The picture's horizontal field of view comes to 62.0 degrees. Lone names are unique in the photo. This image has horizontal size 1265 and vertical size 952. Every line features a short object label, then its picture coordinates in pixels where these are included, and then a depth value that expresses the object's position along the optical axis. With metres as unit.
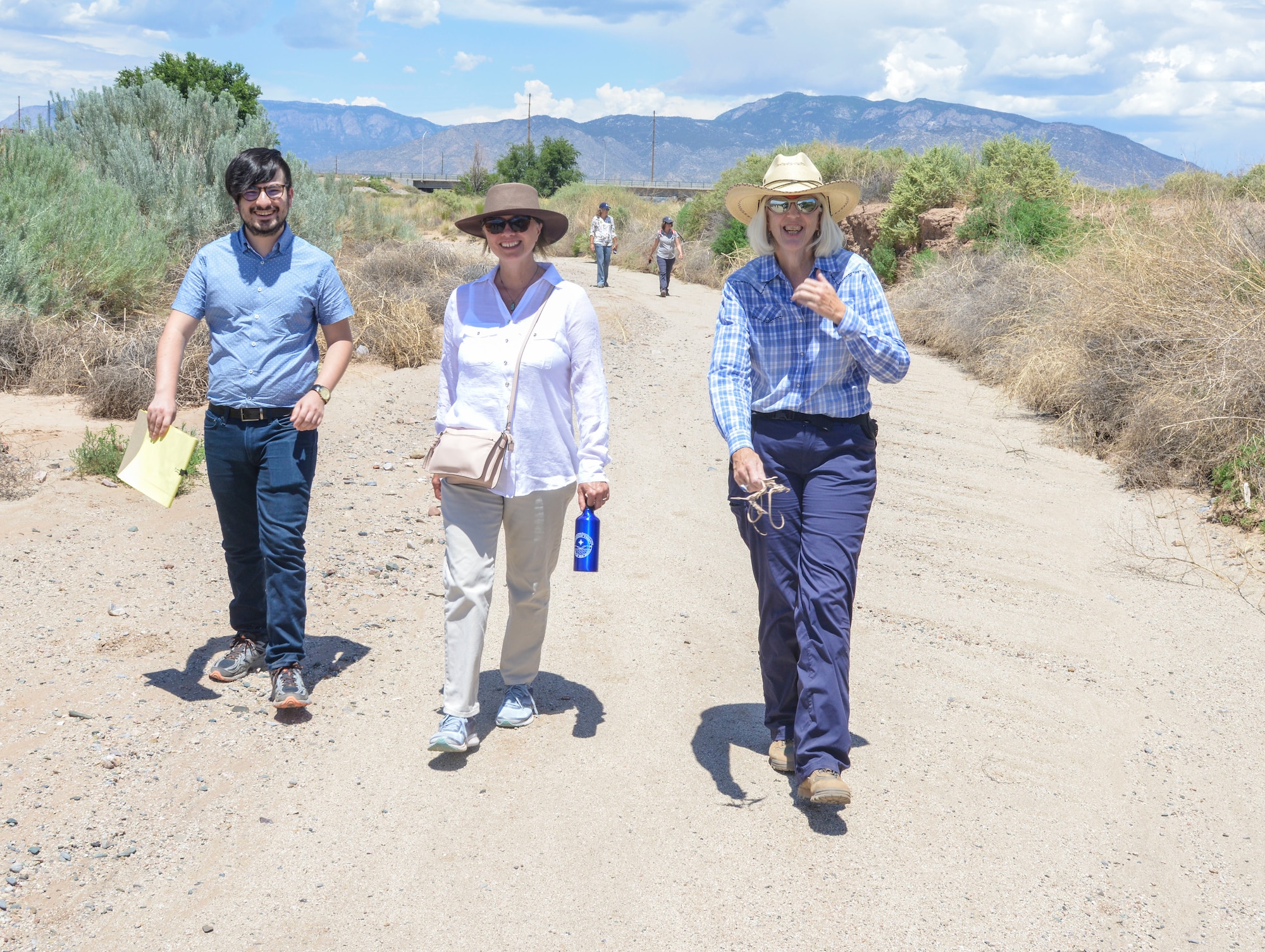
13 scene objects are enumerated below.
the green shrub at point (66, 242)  9.55
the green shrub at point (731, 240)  24.14
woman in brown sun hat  3.62
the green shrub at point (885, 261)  19.39
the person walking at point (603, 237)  21.09
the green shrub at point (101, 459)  6.76
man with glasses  3.98
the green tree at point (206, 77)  26.36
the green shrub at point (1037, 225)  14.18
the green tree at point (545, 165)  59.75
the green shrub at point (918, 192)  19.34
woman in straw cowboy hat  3.35
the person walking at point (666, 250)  20.62
